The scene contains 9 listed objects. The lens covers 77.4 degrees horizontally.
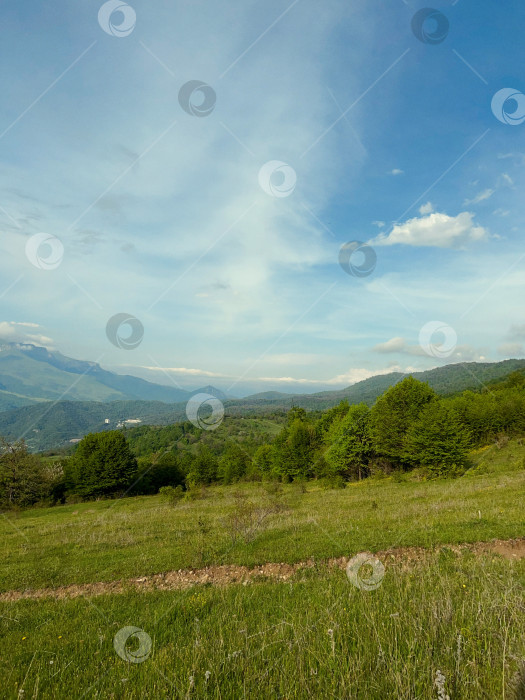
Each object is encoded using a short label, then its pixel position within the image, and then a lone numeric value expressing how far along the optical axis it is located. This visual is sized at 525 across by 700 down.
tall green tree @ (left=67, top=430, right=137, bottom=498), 66.29
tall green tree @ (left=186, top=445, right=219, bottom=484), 93.11
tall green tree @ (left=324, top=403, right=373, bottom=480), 59.69
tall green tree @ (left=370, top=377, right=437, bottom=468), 52.77
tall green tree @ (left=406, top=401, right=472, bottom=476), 42.78
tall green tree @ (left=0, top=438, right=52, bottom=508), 56.81
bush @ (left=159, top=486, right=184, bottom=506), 39.58
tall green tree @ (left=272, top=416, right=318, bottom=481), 72.31
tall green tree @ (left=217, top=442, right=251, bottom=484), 88.56
